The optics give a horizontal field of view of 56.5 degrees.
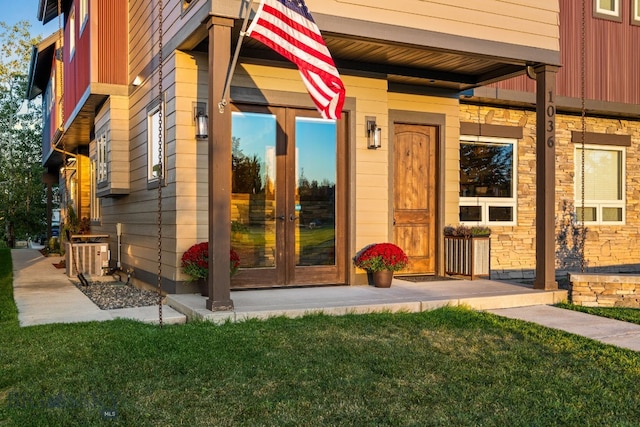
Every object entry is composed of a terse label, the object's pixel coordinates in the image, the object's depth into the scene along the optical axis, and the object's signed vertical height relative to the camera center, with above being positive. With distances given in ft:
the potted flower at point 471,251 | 27.91 -1.96
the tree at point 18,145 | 78.95 +10.25
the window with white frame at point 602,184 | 37.04 +1.57
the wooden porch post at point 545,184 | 25.14 +1.07
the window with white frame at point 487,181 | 32.65 +1.62
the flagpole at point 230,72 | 18.76 +4.50
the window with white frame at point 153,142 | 27.24 +3.25
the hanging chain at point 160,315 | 18.18 -3.17
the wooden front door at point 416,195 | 29.30 +0.75
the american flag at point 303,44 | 18.69 +5.38
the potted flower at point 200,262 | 22.34 -1.92
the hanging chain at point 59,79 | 45.59 +10.88
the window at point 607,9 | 35.87 +12.17
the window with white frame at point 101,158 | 34.50 +3.25
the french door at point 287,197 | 24.79 +0.58
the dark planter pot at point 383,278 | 25.41 -2.91
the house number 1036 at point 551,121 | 25.25 +3.74
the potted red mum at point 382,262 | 25.36 -2.21
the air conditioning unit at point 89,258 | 33.50 -2.65
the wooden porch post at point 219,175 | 19.39 +1.18
